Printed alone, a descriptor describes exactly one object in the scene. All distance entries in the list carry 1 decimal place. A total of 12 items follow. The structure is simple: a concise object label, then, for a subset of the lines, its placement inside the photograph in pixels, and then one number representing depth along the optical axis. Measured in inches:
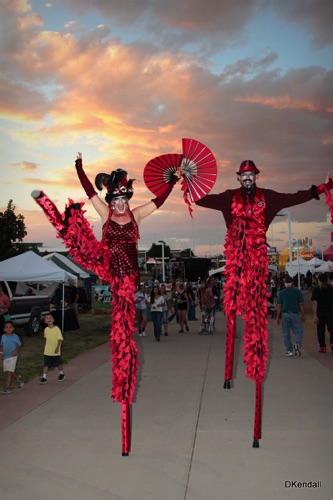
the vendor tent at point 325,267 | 1052.5
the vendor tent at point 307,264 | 1349.8
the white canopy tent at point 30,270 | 581.4
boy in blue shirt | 327.6
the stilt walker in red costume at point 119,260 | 181.3
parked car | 588.7
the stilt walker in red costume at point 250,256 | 181.6
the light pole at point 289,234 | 833.5
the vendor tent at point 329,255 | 764.7
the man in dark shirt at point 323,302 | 442.6
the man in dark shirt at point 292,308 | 433.7
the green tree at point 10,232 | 931.3
